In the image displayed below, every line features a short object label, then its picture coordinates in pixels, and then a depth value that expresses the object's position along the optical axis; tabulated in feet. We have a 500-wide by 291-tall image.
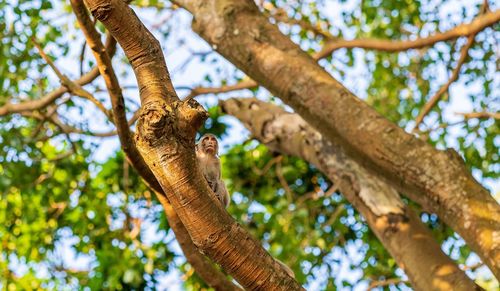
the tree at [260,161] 21.25
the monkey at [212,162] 32.38
